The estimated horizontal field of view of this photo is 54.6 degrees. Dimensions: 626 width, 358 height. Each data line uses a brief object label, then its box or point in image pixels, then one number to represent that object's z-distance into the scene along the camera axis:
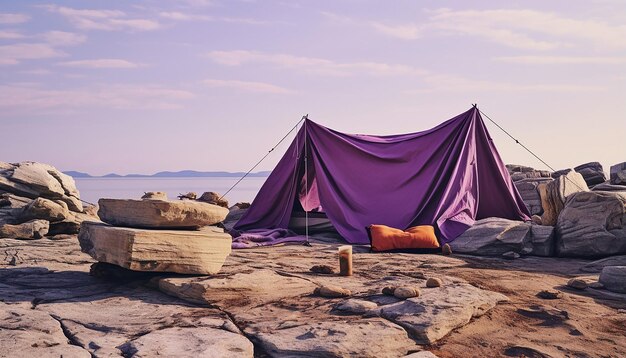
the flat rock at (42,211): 8.67
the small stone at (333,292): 4.96
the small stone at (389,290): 4.87
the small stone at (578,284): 5.72
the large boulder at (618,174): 12.15
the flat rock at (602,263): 6.98
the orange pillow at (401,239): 8.54
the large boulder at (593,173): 14.04
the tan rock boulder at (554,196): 9.03
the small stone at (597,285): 5.82
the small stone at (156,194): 8.11
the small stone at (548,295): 5.26
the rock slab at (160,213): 5.16
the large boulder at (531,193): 11.99
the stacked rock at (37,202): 8.46
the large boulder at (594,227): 7.80
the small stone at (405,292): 4.73
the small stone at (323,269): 6.19
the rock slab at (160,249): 4.94
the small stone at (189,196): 13.13
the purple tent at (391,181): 9.80
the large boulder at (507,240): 8.21
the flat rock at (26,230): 8.16
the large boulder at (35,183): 9.54
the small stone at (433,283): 5.20
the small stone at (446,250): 8.26
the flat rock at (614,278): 5.67
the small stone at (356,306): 4.49
